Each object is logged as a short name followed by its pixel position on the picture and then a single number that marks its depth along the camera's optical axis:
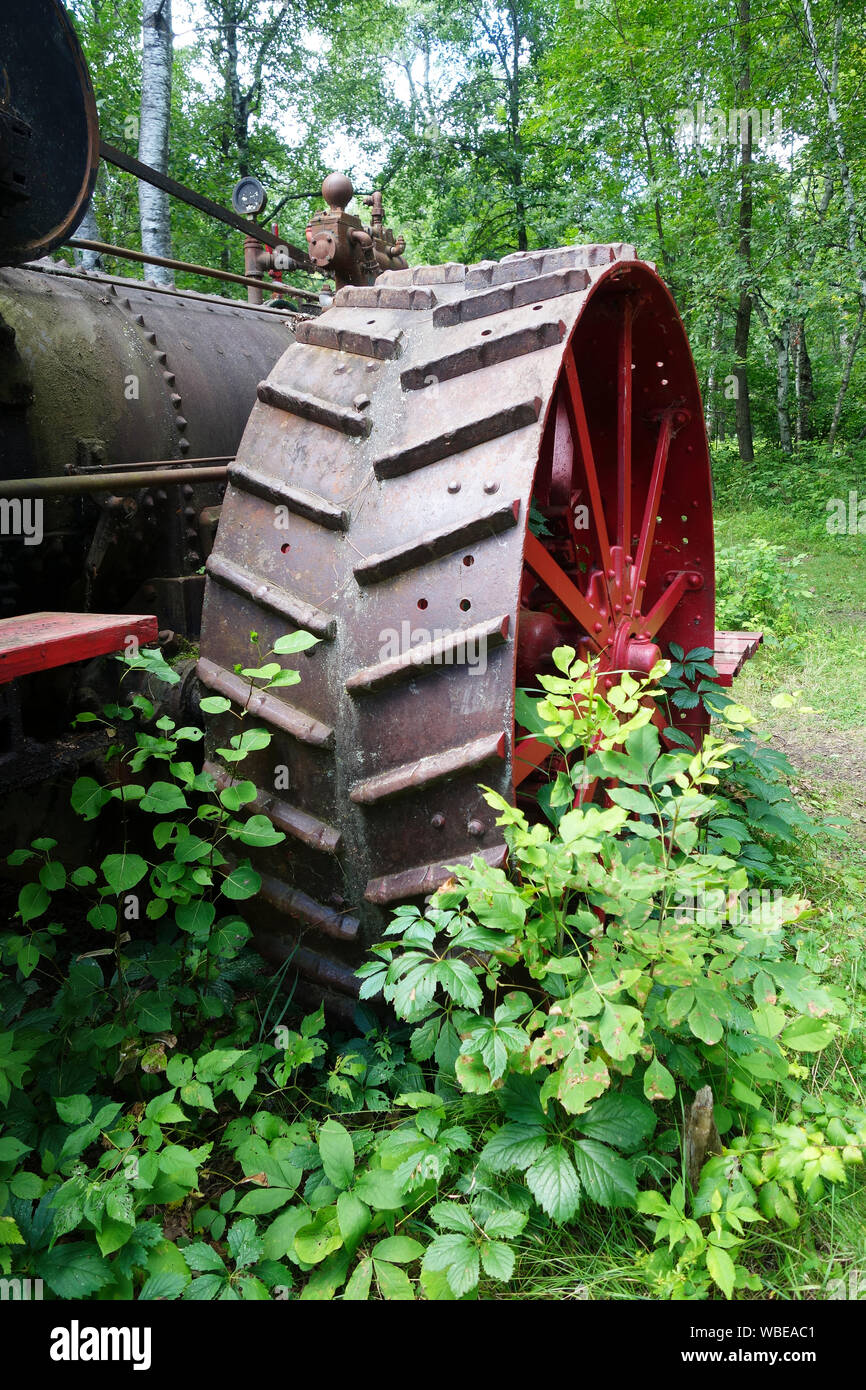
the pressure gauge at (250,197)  4.87
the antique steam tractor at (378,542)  1.69
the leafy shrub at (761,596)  6.18
